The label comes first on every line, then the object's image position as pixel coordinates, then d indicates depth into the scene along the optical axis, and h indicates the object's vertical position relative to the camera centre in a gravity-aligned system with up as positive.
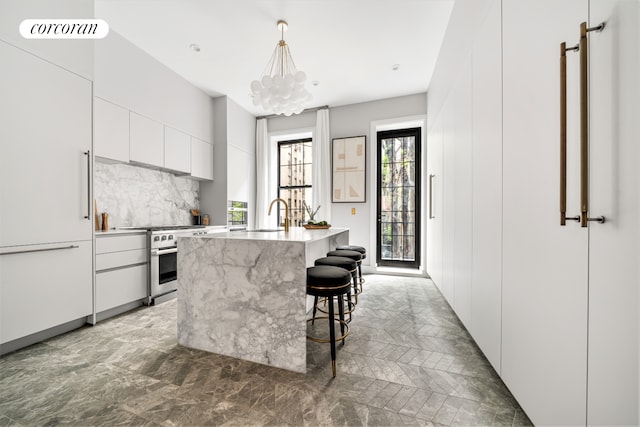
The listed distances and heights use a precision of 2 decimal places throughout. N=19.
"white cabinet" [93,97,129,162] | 2.86 +0.97
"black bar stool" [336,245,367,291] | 3.08 -0.43
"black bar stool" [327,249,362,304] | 2.79 -0.46
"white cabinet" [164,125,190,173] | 3.76 +0.97
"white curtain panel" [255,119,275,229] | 5.38 +0.86
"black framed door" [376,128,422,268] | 4.83 +0.29
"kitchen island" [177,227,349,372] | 1.76 -0.62
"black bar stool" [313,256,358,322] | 2.42 -0.47
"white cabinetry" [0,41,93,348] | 1.96 +0.15
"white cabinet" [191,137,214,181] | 4.25 +0.94
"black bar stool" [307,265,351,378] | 1.74 -0.50
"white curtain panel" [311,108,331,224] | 4.96 +0.88
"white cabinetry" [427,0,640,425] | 0.78 -0.01
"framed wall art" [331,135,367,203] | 4.84 +0.84
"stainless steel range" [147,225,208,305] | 3.13 -0.64
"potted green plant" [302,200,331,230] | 2.76 -0.13
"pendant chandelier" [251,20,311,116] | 2.55 +1.24
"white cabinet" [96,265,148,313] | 2.63 -0.81
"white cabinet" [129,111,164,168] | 3.27 +0.98
